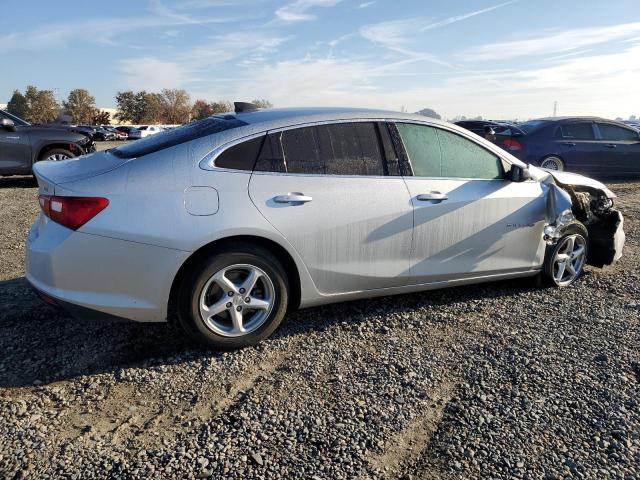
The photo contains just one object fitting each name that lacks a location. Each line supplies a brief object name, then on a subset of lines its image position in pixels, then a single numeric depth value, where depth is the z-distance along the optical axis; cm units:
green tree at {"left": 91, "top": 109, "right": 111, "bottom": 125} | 8512
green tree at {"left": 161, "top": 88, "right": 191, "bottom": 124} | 8962
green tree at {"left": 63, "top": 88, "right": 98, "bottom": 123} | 8312
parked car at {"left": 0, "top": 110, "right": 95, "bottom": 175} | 991
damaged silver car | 304
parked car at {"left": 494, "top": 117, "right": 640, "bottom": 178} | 1095
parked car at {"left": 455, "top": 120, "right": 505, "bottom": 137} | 1331
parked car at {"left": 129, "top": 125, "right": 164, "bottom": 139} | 4604
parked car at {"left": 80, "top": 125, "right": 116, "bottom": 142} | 4678
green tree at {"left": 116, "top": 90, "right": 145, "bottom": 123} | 8512
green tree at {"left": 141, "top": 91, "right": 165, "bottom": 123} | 8512
